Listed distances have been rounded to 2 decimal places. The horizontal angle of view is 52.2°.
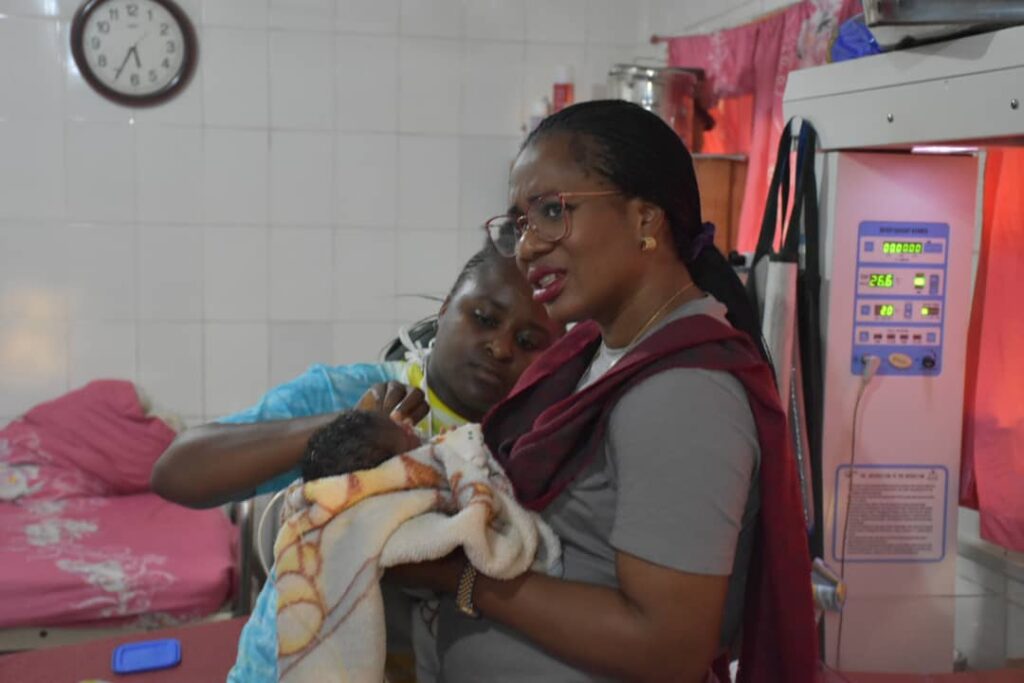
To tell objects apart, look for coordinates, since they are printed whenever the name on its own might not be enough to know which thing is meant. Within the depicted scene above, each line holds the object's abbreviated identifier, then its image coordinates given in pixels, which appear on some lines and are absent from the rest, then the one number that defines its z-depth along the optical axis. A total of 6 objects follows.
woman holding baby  0.92
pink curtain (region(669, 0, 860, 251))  2.55
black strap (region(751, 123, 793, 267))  1.80
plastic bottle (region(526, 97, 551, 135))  3.62
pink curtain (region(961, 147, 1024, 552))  1.80
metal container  3.06
